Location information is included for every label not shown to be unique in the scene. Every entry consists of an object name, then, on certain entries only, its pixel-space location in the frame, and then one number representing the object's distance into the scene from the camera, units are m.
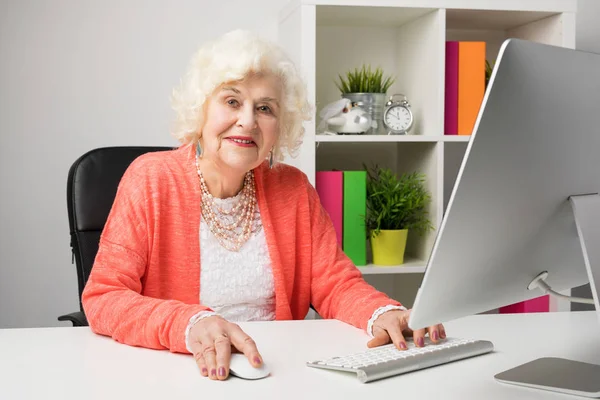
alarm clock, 2.59
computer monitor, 0.84
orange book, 2.58
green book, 2.53
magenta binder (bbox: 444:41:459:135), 2.58
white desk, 1.04
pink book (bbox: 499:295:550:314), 2.66
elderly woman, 1.70
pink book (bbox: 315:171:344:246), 2.51
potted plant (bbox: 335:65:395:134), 2.59
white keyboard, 1.11
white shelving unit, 2.48
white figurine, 2.53
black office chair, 1.97
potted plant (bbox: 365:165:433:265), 2.54
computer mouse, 1.10
